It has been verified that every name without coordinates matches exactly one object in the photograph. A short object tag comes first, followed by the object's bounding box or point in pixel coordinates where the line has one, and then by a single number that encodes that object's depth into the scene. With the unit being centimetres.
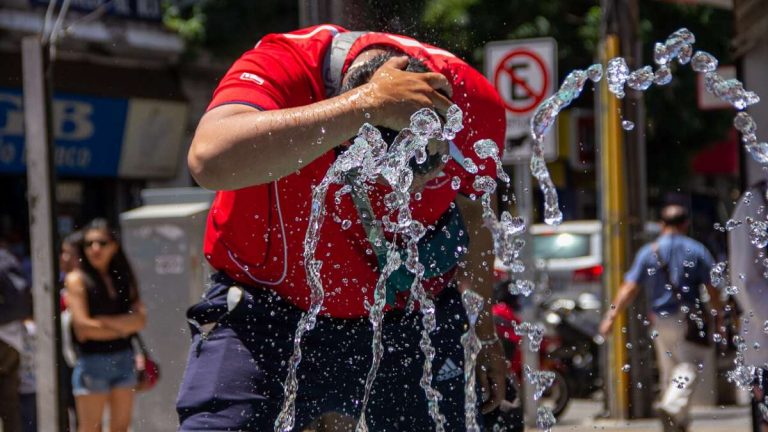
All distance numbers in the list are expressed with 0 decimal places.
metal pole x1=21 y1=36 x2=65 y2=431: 1054
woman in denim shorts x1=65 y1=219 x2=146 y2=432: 1165
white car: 2171
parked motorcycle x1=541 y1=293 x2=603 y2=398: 1833
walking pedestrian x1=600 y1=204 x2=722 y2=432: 1341
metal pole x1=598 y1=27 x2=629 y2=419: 1701
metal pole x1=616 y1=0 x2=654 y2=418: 1669
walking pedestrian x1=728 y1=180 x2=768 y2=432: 793
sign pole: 1564
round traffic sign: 1466
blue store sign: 2635
